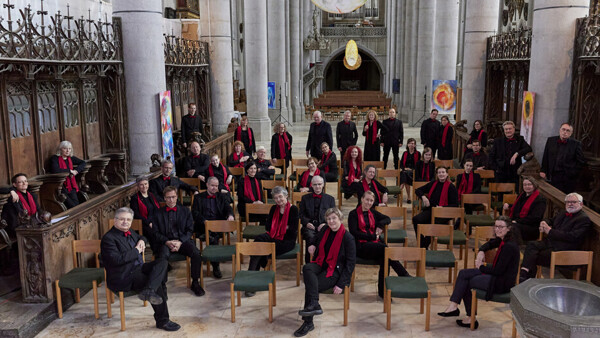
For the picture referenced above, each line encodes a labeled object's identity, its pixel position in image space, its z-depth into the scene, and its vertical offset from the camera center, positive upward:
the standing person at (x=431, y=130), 14.37 -1.08
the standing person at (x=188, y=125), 13.98 -0.91
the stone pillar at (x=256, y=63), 22.09 +0.93
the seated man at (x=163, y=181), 9.51 -1.58
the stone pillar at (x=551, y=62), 10.65 +0.45
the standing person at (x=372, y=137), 13.95 -1.22
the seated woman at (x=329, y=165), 12.12 -1.64
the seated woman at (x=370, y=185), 9.50 -1.64
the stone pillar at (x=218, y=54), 17.80 +1.04
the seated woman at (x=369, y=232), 7.41 -1.94
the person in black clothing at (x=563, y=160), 9.76 -1.26
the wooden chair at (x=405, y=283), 6.42 -2.25
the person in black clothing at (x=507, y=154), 11.00 -1.33
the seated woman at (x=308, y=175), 10.13 -1.58
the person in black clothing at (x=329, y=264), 6.64 -2.13
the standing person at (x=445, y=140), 14.06 -1.31
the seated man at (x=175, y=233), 7.62 -1.97
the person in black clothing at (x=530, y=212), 8.38 -1.86
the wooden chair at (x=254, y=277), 6.66 -2.25
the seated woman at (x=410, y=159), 12.10 -1.54
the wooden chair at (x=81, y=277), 6.82 -2.30
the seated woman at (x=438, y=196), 9.17 -1.76
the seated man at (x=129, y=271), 6.57 -2.12
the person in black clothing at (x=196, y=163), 11.20 -1.48
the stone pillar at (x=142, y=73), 11.12 +0.30
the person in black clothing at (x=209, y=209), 8.73 -1.84
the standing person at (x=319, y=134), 13.60 -1.11
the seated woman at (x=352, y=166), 11.06 -1.53
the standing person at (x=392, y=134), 14.40 -1.17
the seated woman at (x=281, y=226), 7.88 -1.90
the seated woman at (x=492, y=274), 6.36 -2.11
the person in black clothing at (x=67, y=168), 9.66 -1.34
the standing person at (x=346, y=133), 13.98 -1.11
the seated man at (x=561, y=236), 7.27 -1.90
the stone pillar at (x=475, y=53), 16.17 +0.95
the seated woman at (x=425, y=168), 11.19 -1.60
